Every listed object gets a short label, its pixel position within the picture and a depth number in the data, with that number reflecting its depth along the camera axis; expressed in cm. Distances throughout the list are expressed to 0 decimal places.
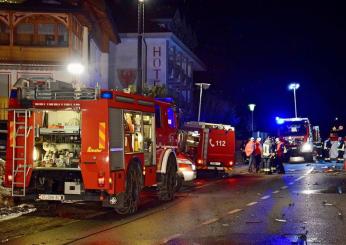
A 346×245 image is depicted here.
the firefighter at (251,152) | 2894
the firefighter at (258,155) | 2883
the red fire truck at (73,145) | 1253
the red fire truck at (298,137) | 3809
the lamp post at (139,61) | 2166
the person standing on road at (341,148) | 3605
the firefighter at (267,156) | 2806
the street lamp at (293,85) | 4947
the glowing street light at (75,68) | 2369
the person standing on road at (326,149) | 3978
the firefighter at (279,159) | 2792
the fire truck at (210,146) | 2531
